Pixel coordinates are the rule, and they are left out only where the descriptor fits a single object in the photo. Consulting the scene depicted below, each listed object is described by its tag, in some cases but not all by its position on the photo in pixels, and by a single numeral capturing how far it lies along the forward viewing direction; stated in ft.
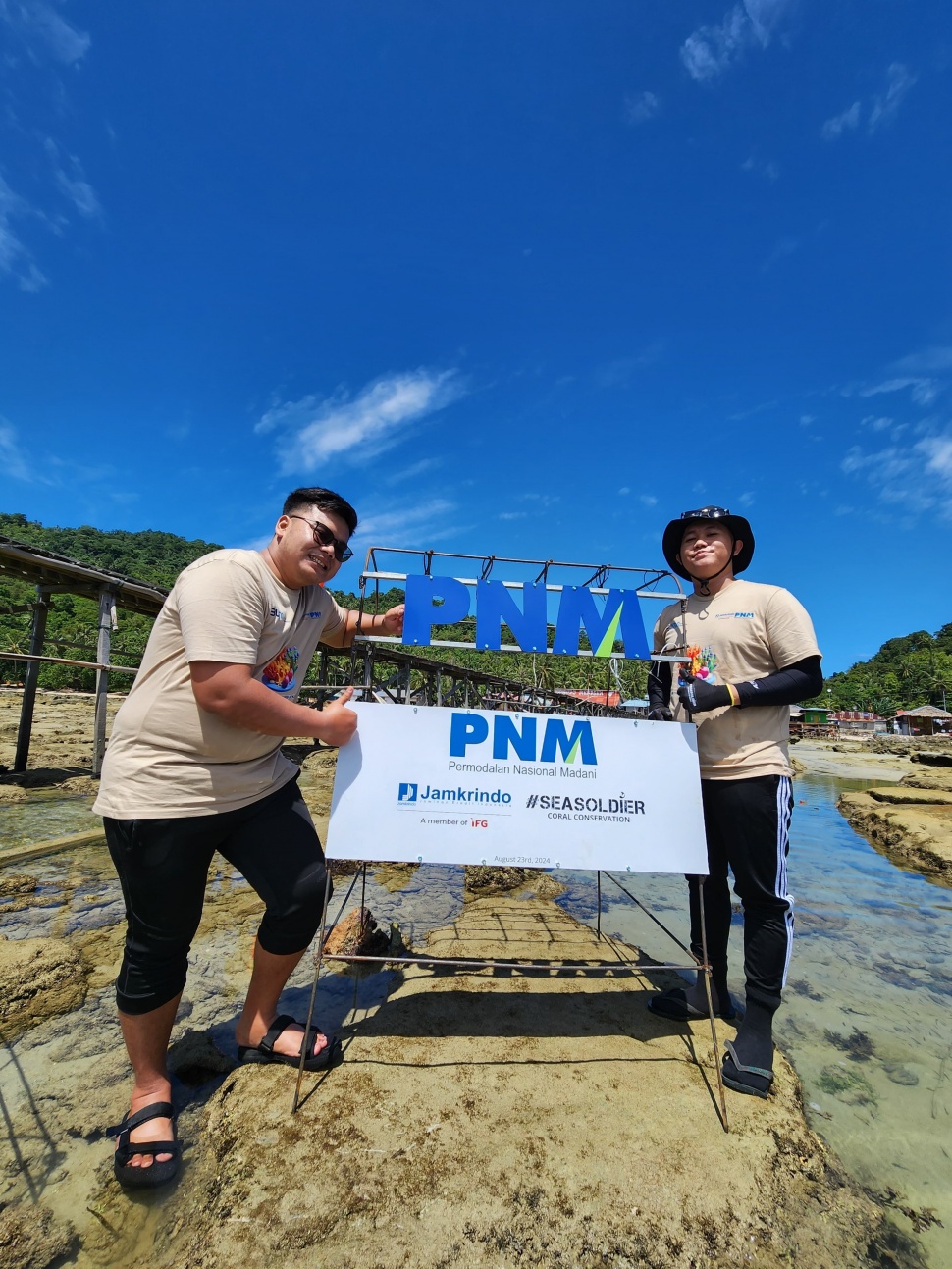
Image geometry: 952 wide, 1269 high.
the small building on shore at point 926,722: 195.53
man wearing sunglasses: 6.26
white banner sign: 7.89
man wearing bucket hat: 7.74
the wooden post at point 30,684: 33.60
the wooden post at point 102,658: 32.91
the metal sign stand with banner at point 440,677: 7.40
